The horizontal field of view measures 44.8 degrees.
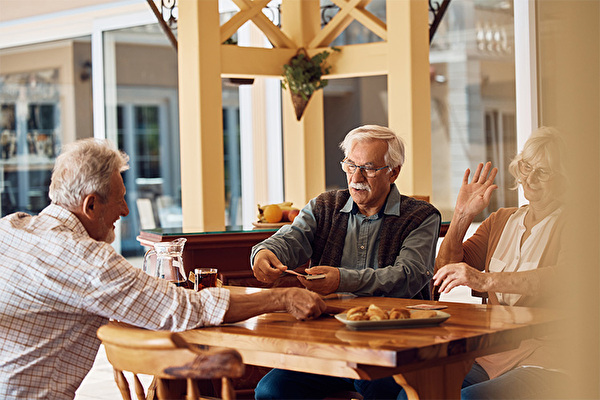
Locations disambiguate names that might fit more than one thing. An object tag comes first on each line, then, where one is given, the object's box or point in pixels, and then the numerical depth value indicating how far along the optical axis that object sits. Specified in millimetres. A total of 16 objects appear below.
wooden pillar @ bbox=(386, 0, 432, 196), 4727
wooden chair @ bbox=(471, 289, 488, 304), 2796
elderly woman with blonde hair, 2178
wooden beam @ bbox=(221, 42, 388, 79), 4711
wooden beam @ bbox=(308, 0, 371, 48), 4898
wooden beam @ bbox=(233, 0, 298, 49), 4855
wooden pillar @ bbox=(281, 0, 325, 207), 5434
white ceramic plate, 1797
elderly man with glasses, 2572
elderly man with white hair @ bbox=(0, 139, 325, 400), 1773
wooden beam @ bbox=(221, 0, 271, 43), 4680
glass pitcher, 2281
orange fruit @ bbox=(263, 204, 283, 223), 4000
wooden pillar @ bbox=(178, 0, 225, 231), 4562
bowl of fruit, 3953
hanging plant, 4773
